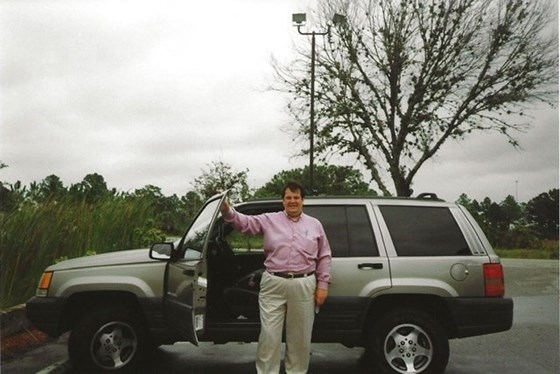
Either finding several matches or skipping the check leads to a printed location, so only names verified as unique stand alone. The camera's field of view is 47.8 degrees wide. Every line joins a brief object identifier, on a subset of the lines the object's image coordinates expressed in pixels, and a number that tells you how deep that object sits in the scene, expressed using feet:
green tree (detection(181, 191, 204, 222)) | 79.18
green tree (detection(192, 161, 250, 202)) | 102.89
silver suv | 18.83
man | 17.47
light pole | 66.49
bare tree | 81.30
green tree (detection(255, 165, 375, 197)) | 148.96
